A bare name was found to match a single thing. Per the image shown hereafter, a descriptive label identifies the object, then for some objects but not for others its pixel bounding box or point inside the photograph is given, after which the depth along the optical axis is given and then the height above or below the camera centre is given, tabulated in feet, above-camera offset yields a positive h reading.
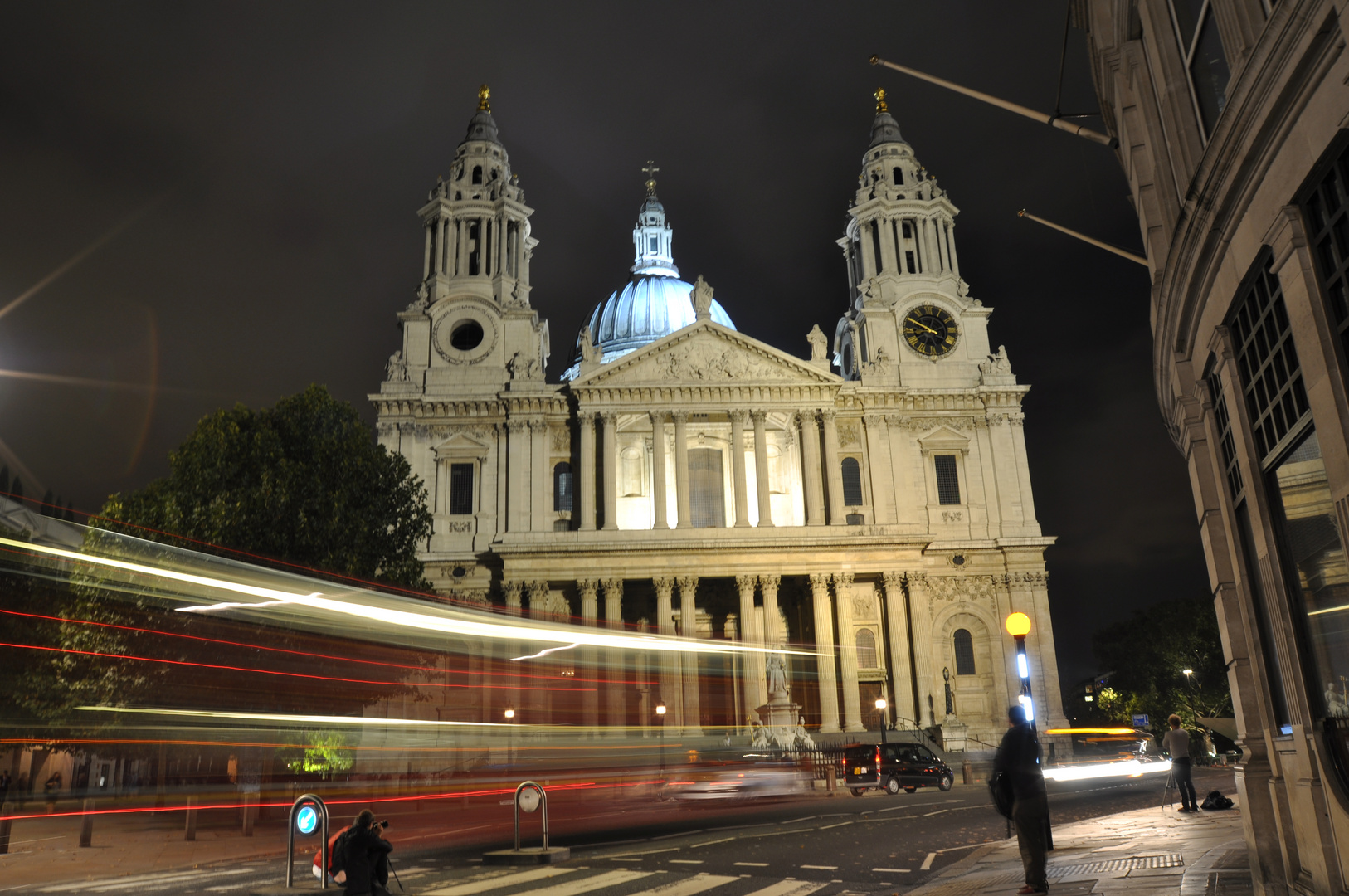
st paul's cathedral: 143.13 +39.56
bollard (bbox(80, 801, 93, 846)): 67.00 -5.16
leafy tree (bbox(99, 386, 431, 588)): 89.97 +23.42
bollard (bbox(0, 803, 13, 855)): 61.93 -4.78
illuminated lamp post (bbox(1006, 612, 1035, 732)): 45.98 +3.74
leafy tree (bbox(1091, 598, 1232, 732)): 213.87 +11.79
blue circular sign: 41.57 -3.02
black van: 88.74 -3.98
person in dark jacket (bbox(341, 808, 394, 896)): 31.94 -3.66
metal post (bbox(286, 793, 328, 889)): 39.20 -3.36
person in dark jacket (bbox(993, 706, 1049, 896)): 31.58 -2.35
